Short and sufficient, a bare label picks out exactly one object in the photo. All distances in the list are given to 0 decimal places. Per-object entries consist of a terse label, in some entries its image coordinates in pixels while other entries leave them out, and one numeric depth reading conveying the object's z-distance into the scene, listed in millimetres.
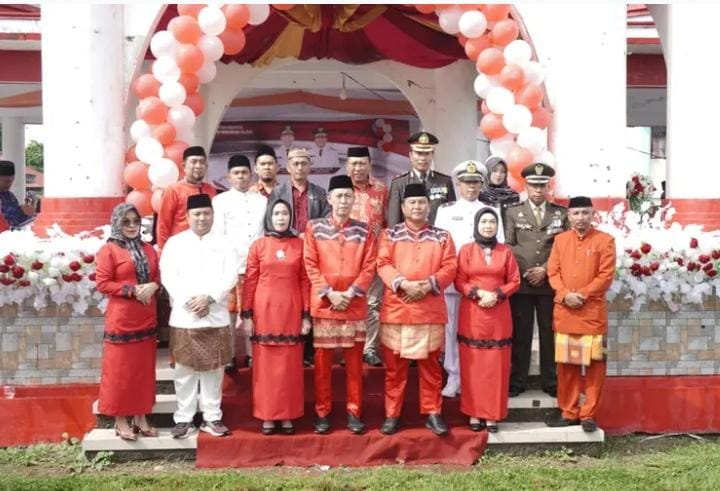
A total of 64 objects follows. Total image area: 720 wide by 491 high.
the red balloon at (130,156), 5375
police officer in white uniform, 4637
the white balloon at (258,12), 5422
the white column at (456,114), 8383
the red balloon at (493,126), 5531
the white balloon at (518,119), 5301
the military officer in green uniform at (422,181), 4750
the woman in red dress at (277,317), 4230
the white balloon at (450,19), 5570
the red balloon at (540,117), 5422
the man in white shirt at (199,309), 4168
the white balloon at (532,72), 5359
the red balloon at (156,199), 5078
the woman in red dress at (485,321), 4309
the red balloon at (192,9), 5320
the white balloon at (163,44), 5273
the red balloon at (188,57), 5262
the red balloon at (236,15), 5312
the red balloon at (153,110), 5254
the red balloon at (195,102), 5490
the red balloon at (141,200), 5211
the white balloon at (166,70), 5273
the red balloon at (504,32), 5422
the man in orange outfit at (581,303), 4359
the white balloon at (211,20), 5238
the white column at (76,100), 5129
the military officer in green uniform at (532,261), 4602
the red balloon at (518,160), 5293
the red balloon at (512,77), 5336
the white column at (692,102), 5559
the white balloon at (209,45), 5348
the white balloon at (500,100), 5414
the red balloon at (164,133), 5250
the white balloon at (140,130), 5281
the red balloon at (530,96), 5348
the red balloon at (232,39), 5445
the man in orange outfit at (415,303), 4195
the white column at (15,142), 12430
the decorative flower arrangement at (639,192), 6398
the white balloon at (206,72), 5441
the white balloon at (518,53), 5340
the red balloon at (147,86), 5352
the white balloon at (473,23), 5441
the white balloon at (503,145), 5480
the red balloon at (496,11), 5449
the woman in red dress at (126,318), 4152
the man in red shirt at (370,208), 4770
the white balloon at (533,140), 5262
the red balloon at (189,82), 5375
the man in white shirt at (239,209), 4699
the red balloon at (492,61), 5430
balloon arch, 5242
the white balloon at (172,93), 5254
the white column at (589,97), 5414
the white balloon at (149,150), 5172
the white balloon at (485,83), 5523
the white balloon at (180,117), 5316
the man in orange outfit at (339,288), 4211
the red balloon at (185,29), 5254
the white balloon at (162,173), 5105
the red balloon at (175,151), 5262
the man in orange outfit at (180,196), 4719
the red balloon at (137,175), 5203
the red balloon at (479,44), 5586
